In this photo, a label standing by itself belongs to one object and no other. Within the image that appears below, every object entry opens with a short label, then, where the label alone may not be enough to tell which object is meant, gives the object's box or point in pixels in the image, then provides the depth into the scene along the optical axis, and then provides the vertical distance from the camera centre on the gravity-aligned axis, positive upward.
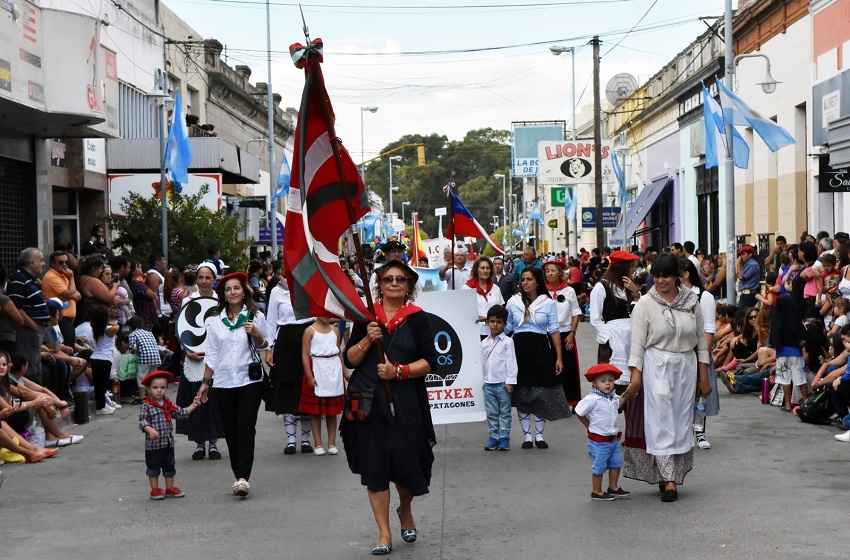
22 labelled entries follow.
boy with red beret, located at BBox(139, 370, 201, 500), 9.20 -1.22
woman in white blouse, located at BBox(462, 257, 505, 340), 13.23 -0.23
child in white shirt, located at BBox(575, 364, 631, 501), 8.83 -1.22
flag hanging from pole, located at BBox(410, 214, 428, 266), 25.44 +0.44
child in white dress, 11.19 -0.99
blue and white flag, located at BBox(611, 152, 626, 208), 43.22 +3.23
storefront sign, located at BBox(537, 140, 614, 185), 54.16 +4.57
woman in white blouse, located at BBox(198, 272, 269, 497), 9.26 -0.77
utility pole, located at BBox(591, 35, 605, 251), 40.44 +4.18
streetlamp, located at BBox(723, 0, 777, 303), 24.38 +1.54
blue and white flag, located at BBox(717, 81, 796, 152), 22.75 +2.65
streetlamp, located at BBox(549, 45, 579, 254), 46.67 +8.34
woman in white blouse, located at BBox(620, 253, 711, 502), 8.74 -0.78
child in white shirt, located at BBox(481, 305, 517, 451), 11.29 -1.04
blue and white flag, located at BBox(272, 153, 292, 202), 37.53 +2.80
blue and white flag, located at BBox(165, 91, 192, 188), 26.78 +2.65
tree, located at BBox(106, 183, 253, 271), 25.81 +0.87
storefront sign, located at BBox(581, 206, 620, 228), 41.94 +1.67
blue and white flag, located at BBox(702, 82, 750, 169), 25.11 +2.53
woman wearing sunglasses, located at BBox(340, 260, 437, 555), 7.34 -0.87
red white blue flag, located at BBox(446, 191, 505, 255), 17.42 +0.62
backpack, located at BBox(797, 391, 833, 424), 12.70 -1.56
